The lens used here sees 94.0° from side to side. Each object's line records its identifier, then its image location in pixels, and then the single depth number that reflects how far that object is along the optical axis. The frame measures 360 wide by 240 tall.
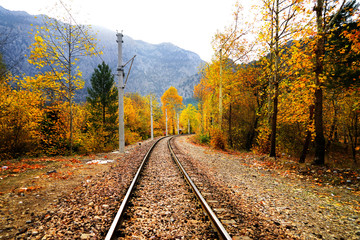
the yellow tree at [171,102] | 47.66
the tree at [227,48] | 13.34
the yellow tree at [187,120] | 52.33
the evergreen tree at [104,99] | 18.27
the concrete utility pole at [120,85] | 13.27
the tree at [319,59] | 7.07
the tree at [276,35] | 8.91
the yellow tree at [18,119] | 9.73
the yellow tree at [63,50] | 9.75
